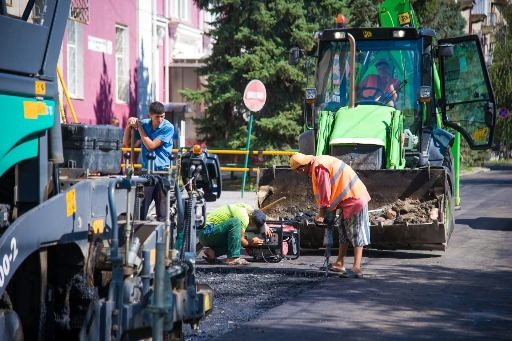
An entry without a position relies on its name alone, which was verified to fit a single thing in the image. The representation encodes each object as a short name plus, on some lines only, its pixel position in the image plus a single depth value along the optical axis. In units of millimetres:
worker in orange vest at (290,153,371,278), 12023
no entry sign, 22547
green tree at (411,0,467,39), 40562
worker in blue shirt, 11320
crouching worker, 12438
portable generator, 12750
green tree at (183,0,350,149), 30234
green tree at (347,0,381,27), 32312
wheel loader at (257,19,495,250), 13938
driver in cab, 15562
